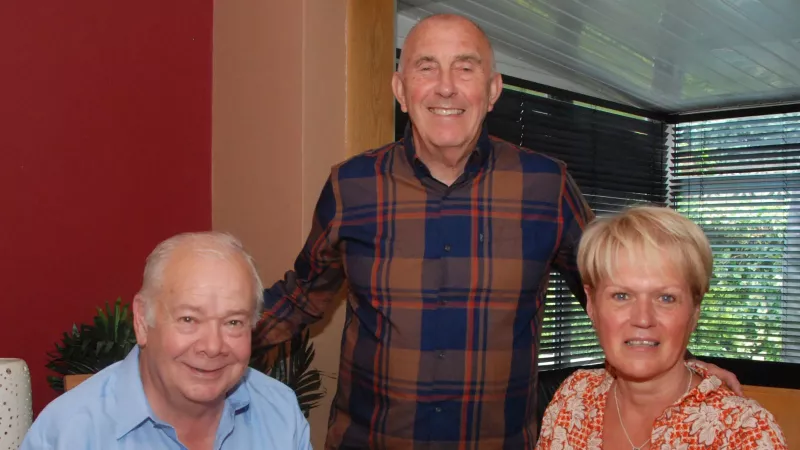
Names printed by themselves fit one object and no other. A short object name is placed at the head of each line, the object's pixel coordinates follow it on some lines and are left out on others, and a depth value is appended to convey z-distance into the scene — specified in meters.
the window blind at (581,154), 5.50
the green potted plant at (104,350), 2.74
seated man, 1.60
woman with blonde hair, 1.61
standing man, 2.06
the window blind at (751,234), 6.46
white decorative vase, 1.81
